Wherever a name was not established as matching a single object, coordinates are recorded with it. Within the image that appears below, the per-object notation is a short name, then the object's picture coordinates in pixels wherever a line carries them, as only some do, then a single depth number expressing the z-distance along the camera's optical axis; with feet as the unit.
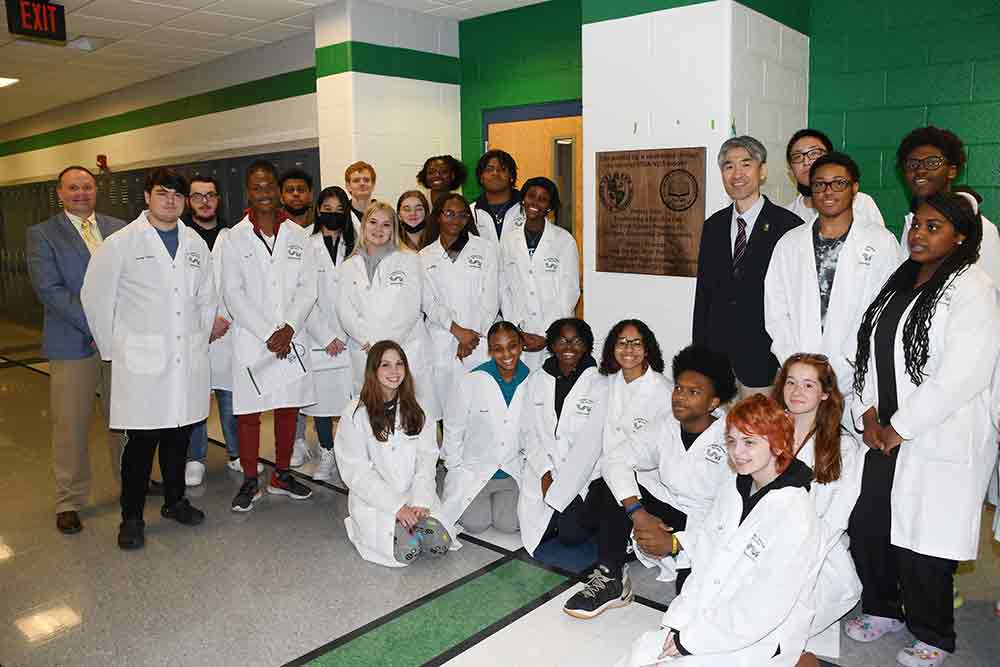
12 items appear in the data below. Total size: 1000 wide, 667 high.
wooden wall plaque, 11.82
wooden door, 16.94
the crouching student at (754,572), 6.45
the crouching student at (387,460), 10.02
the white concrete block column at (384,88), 17.03
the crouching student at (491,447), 10.80
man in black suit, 9.14
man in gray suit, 11.08
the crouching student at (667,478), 8.45
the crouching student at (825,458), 7.63
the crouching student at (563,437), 9.88
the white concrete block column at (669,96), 11.32
